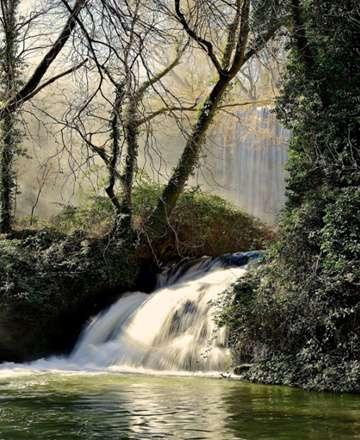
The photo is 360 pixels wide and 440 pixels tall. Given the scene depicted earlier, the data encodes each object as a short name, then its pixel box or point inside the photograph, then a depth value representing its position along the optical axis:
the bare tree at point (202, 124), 13.99
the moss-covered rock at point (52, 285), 14.06
